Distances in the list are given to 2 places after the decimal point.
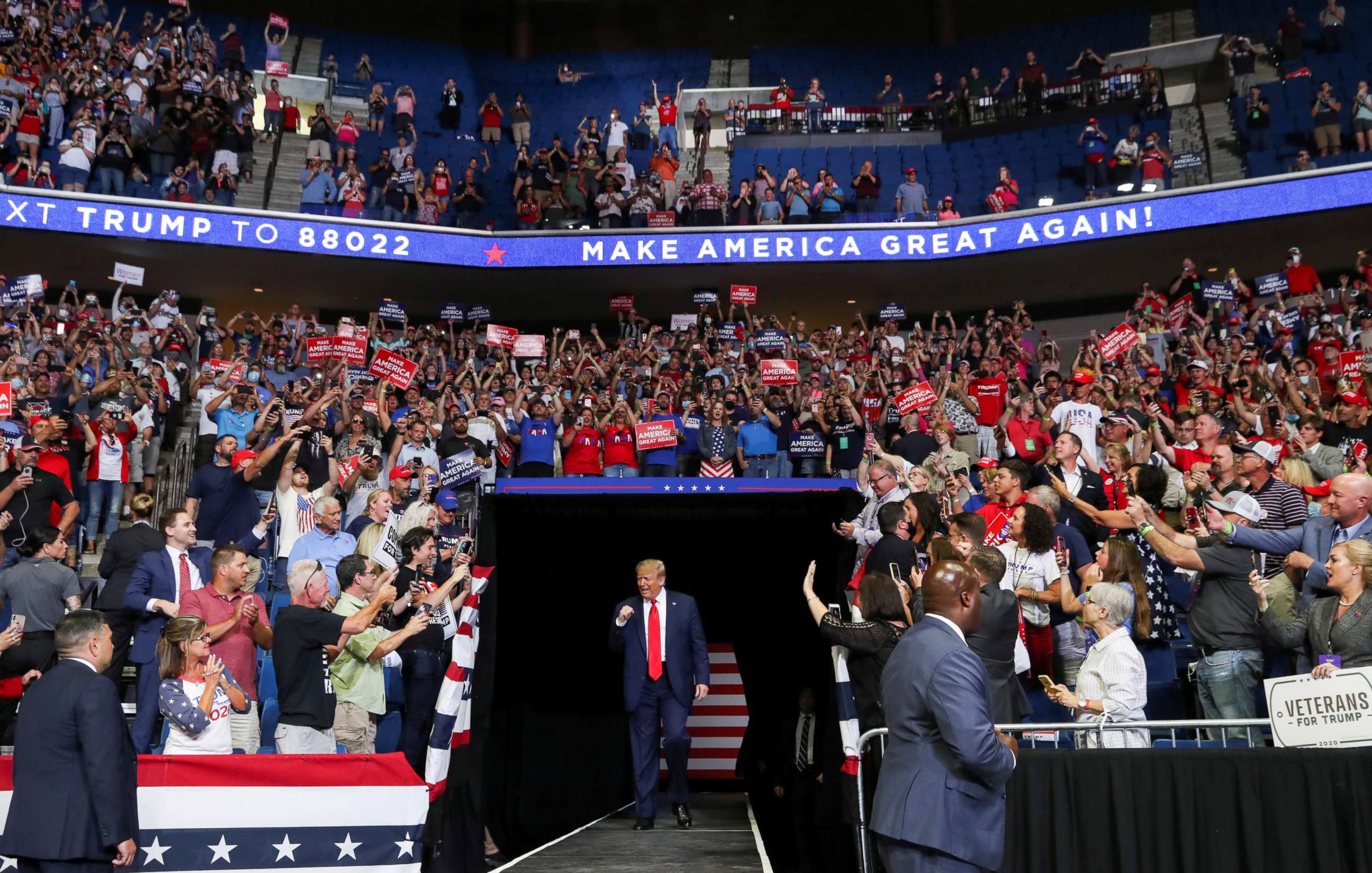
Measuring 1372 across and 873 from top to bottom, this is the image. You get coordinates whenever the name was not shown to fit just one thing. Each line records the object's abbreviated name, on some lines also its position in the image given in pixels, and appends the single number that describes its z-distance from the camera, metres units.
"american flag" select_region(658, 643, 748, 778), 12.34
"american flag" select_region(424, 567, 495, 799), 7.30
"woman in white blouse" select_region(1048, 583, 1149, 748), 6.29
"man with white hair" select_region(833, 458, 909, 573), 8.64
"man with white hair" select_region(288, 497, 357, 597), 8.88
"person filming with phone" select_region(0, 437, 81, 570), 10.19
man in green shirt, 7.11
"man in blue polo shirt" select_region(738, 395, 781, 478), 13.33
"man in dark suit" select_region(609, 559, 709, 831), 8.33
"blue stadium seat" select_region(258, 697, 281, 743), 7.81
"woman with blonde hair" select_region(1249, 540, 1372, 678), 5.90
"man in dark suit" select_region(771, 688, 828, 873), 9.72
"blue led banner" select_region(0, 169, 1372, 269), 19.19
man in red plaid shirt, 21.36
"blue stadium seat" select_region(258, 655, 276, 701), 8.24
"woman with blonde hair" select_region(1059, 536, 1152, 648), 7.02
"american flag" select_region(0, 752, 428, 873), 5.77
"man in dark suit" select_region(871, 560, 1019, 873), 4.08
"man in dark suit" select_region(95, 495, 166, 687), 8.12
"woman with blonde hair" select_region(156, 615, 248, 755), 5.96
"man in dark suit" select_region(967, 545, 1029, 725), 6.05
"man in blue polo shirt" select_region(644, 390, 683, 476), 13.28
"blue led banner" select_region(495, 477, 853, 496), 9.95
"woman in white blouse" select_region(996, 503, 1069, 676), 7.42
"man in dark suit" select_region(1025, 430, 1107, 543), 9.52
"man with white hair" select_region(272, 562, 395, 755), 6.60
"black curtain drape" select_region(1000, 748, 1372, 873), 5.51
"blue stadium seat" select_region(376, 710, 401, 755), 7.86
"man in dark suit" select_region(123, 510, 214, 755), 7.80
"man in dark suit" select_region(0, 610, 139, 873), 4.96
